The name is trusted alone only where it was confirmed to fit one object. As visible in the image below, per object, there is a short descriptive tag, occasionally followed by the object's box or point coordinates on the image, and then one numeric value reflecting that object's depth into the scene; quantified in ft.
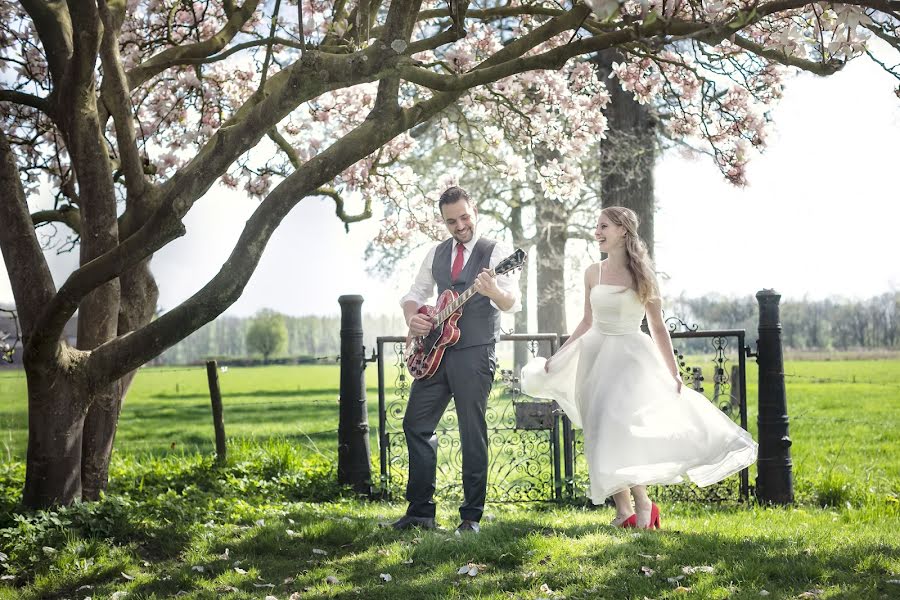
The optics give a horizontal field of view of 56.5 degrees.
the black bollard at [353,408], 22.33
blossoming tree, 15.42
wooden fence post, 25.84
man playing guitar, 16.28
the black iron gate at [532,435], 21.63
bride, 15.79
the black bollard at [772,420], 20.97
